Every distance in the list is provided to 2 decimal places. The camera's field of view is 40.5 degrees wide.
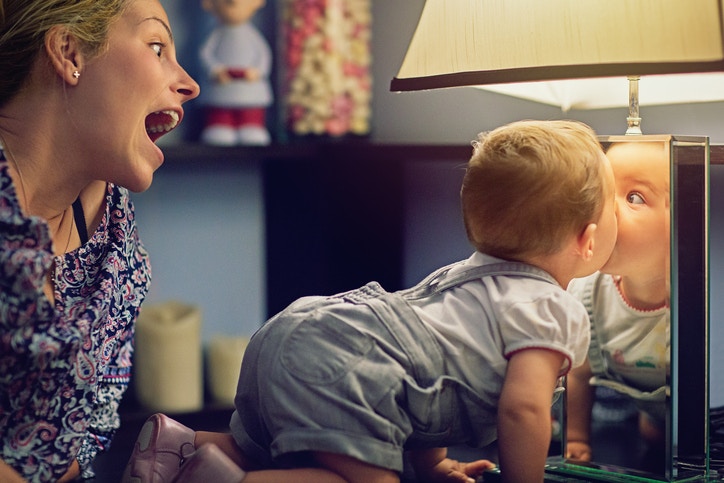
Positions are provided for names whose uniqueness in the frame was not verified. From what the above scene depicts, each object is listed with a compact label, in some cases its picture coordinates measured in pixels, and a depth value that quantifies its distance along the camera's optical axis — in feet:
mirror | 2.96
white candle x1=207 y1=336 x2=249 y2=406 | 7.59
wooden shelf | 6.70
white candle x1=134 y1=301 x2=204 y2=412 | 7.16
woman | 2.99
